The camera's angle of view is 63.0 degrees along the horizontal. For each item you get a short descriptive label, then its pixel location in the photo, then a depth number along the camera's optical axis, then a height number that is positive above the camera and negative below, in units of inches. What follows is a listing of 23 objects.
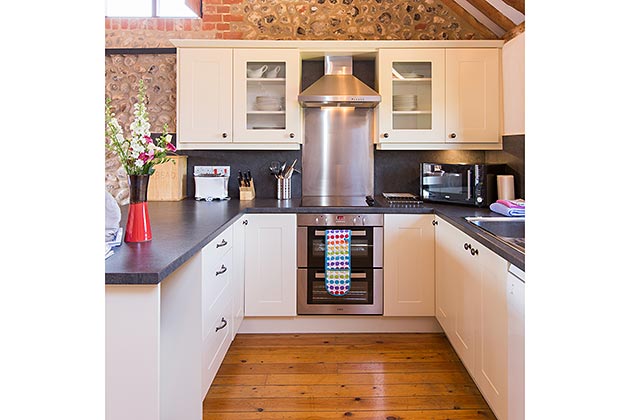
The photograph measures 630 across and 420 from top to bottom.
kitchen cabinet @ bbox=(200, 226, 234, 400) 89.1 -17.6
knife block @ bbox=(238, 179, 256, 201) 160.2 +6.5
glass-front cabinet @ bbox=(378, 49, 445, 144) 151.5 +35.2
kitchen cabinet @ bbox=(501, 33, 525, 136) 133.4 +34.8
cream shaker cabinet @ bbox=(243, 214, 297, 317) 140.9 -14.1
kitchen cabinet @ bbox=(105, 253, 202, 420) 64.7 -17.3
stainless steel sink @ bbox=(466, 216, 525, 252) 86.3 -2.9
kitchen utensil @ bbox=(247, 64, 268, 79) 152.7 +42.2
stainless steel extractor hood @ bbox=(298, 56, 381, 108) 145.8 +35.8
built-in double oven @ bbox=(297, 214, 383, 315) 140.9 -14.3
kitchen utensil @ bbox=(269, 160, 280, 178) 164.9 +14.8
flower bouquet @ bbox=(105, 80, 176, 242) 83.7 +8.5
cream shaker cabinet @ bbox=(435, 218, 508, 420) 84.4 -18.7
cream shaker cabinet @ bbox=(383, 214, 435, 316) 140.9 -14.3
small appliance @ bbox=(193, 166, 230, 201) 160.4 +8.7
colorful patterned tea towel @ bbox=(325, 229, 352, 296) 140.7 -12.8
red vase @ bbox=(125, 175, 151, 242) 85.7 +0.5
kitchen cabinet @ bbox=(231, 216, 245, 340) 126.4 -15.4
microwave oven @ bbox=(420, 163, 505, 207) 139.2 +8.7
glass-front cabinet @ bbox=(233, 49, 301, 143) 151.9 +35.1
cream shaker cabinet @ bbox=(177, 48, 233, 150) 150.9 +34.8
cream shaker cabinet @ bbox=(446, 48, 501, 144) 150.5 +34.7
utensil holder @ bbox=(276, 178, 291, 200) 162.2 +8.1
